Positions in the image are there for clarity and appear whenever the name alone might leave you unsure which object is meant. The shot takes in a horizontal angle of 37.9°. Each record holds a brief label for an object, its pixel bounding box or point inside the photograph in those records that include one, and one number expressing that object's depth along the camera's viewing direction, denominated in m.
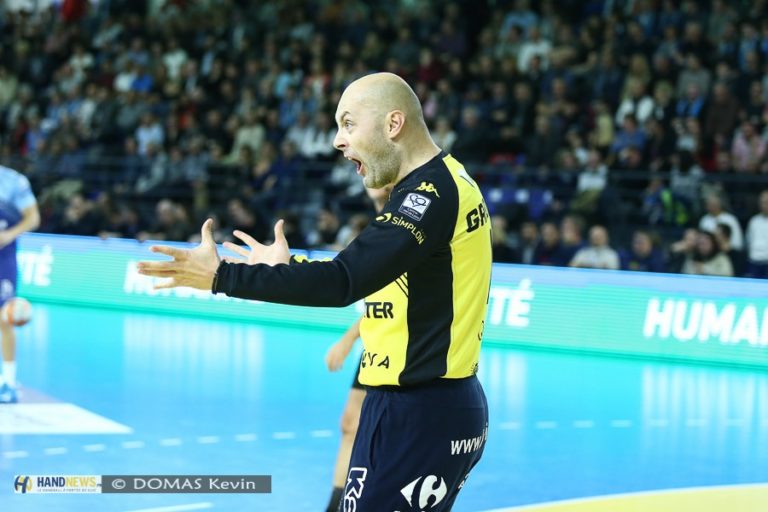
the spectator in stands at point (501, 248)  14.39
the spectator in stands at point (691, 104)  15.09
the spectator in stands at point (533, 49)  17.27
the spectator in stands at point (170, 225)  17.50
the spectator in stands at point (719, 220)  13.55
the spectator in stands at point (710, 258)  13.09
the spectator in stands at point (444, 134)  16.22
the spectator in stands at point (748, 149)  14.31
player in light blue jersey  9.20
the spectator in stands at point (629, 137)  15.29
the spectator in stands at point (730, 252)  13.16
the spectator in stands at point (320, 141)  18.09
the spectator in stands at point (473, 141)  16.30
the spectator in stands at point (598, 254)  13.59
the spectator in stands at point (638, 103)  15.52
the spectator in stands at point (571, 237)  13.99
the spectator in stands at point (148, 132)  20.58
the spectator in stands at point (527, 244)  14.58
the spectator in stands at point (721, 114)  14.79
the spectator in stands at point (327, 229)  15.97
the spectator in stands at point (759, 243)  13.32
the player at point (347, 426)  5.75
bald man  3.30
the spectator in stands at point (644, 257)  13.70
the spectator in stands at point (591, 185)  14.81
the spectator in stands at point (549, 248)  14.17
